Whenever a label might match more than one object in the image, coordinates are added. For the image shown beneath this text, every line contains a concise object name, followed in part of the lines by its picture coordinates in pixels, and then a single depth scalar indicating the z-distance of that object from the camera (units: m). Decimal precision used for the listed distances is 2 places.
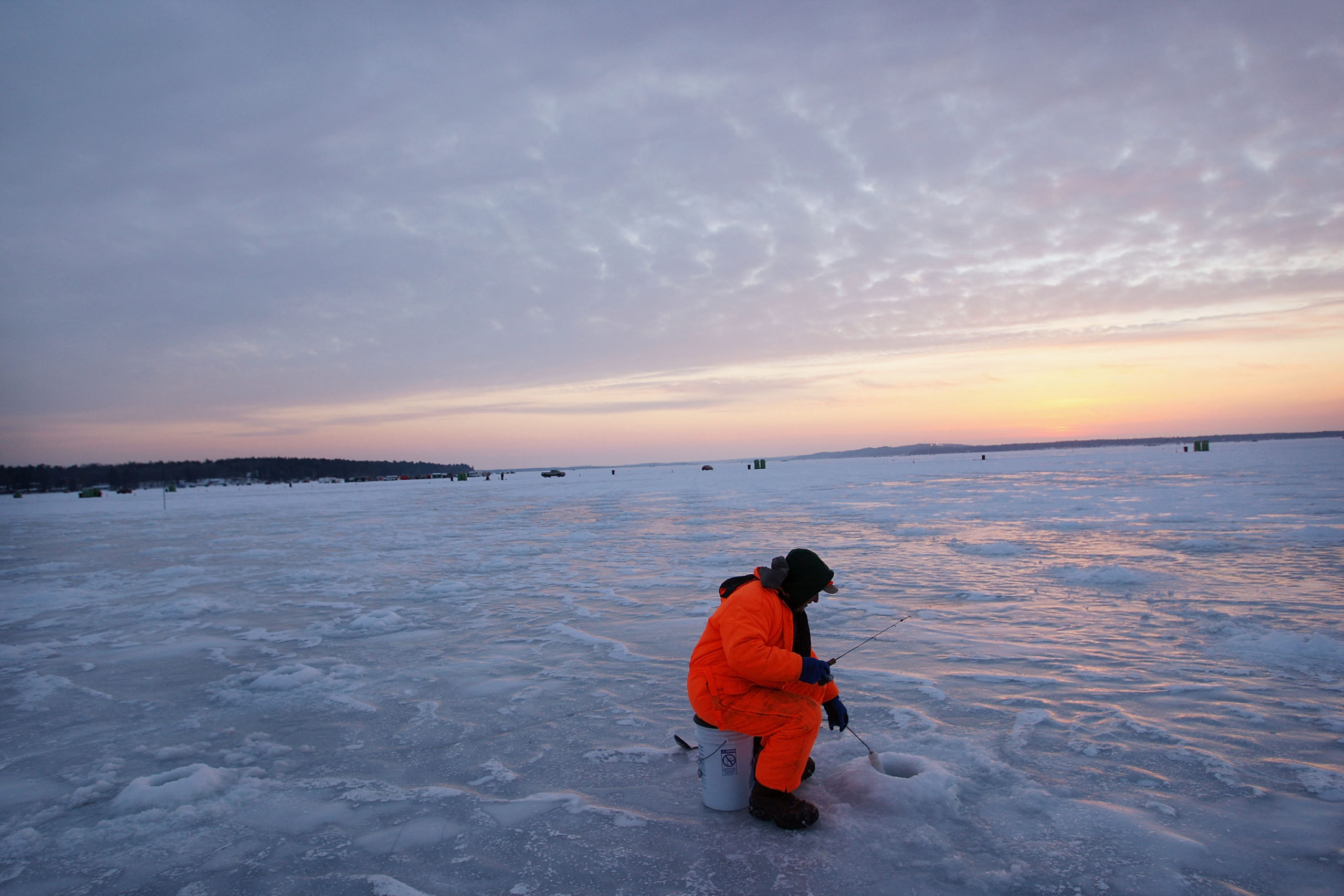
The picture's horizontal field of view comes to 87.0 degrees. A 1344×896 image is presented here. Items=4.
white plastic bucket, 2.99
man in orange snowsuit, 2.77
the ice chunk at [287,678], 5.03
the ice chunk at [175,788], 3.25
